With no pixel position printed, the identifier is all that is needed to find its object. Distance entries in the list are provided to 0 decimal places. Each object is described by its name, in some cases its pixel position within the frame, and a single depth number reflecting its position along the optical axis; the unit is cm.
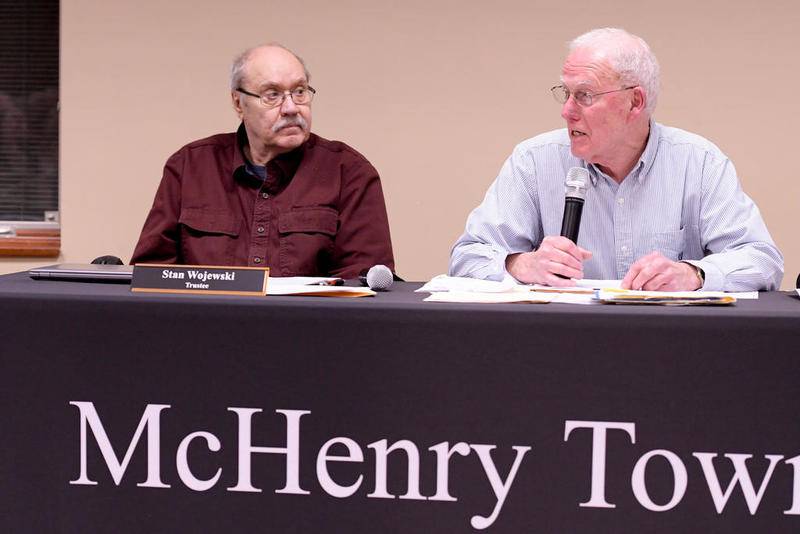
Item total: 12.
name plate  481
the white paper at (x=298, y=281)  493
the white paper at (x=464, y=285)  492
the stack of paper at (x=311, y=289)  483
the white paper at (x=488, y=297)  479
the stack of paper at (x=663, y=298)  476
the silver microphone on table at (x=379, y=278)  491
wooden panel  643
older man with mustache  557
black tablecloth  469
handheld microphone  503
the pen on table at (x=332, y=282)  497
